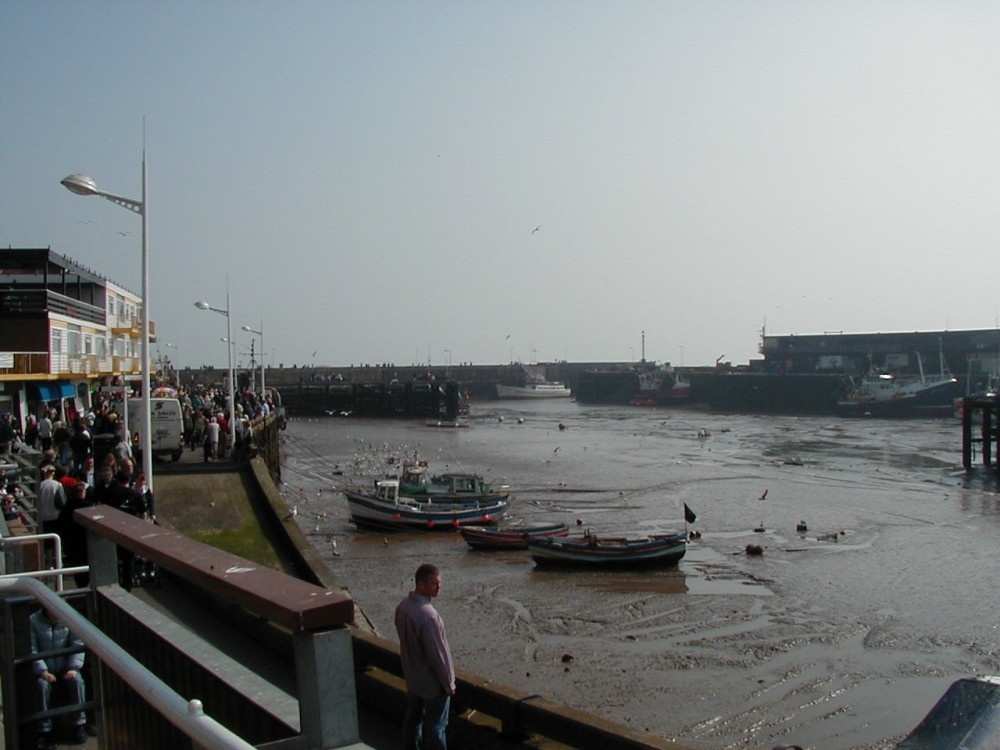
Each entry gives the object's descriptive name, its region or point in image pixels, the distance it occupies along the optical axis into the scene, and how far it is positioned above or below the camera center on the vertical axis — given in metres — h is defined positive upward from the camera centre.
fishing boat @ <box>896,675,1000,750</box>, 6.28 -2.38
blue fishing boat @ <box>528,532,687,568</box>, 25.94 -4.76
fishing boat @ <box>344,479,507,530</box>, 32.19 -4.41
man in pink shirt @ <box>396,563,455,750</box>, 6.03 -1.81
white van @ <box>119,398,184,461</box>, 25.81 -1.10
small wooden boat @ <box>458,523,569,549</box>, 28.95 -4.79
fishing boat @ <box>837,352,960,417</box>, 96.88 -2.13
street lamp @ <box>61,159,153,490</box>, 15.52 +0.97
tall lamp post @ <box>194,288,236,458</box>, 26.62 -0.50
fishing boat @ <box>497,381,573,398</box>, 161.00 -1.49
